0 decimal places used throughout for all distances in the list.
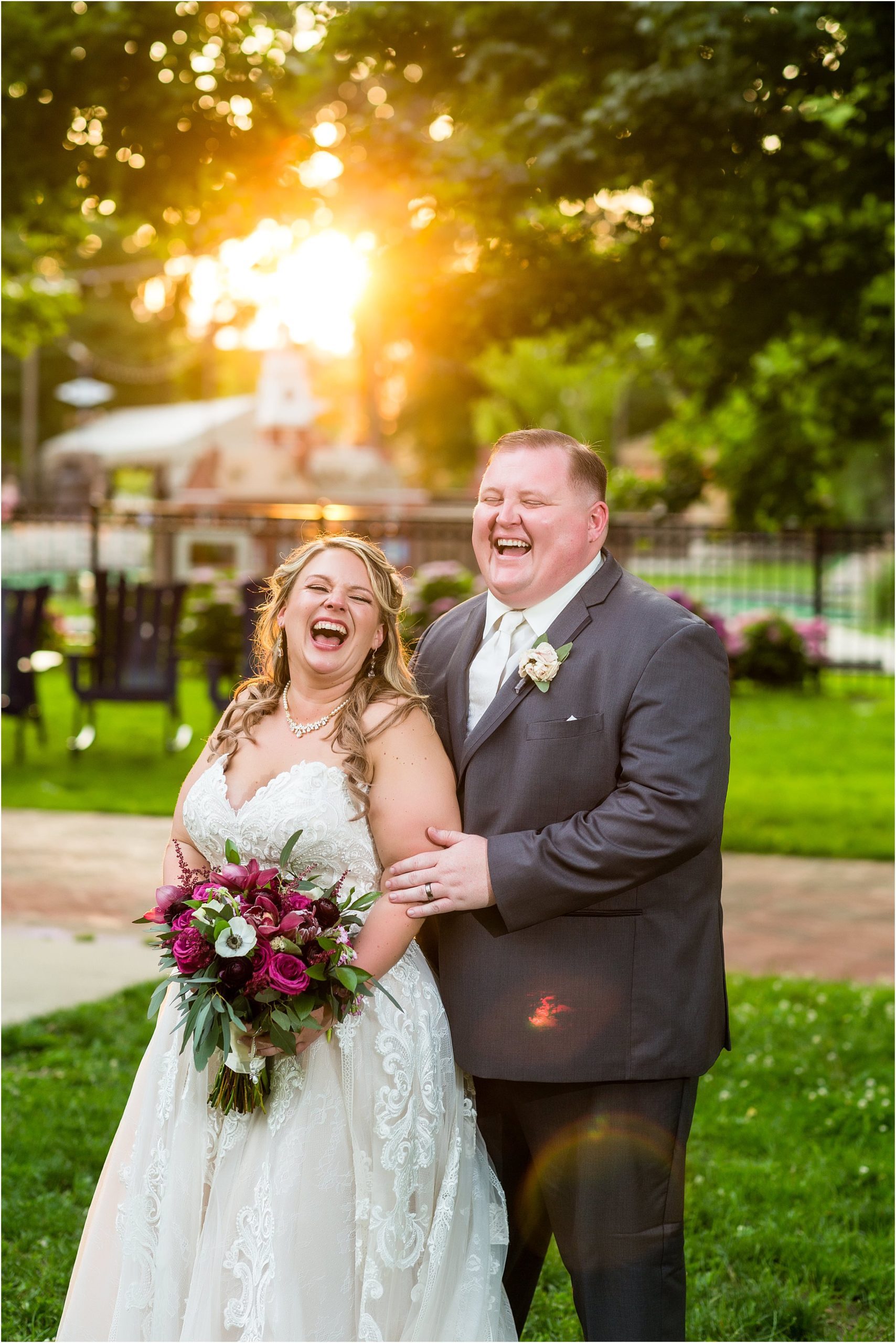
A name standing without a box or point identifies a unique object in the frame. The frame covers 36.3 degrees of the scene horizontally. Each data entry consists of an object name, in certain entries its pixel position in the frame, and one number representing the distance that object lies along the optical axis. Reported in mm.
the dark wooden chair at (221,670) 11088
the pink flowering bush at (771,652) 16703
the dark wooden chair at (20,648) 11547
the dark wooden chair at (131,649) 11859
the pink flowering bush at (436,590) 13578
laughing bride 2957
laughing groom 2900
